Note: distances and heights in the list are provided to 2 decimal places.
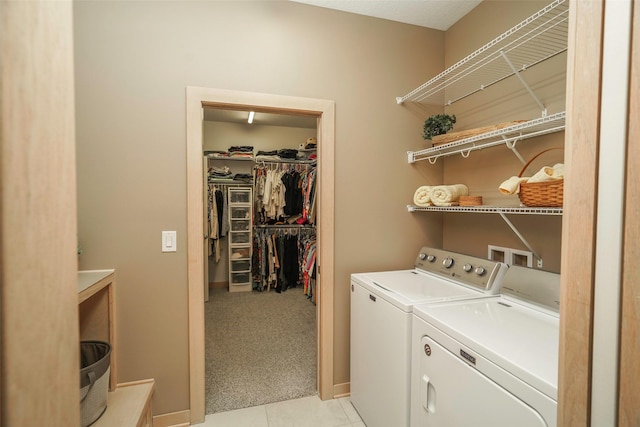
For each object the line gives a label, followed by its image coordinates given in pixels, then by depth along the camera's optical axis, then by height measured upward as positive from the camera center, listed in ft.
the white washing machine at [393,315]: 4.70 -1.93
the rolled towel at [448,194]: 6.06 +0.29
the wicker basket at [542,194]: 3.90 +0.21
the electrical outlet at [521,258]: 5.33 -0.94
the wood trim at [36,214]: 1.02 -0.04
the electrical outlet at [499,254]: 5.82 -0.94
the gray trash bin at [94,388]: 4.28 -2.83
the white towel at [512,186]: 4.69 +0.36
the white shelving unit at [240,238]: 15.05 -1.63
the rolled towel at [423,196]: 6.57 +0.26
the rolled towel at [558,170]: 4.03 +0.54
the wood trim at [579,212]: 1.47 -0.02
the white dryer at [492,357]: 2.84 -1.65
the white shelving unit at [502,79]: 4.52 +2.75
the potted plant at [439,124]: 6.63 +1.89
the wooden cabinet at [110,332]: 5.19 -2.36
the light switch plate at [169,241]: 5.77 -0.69
